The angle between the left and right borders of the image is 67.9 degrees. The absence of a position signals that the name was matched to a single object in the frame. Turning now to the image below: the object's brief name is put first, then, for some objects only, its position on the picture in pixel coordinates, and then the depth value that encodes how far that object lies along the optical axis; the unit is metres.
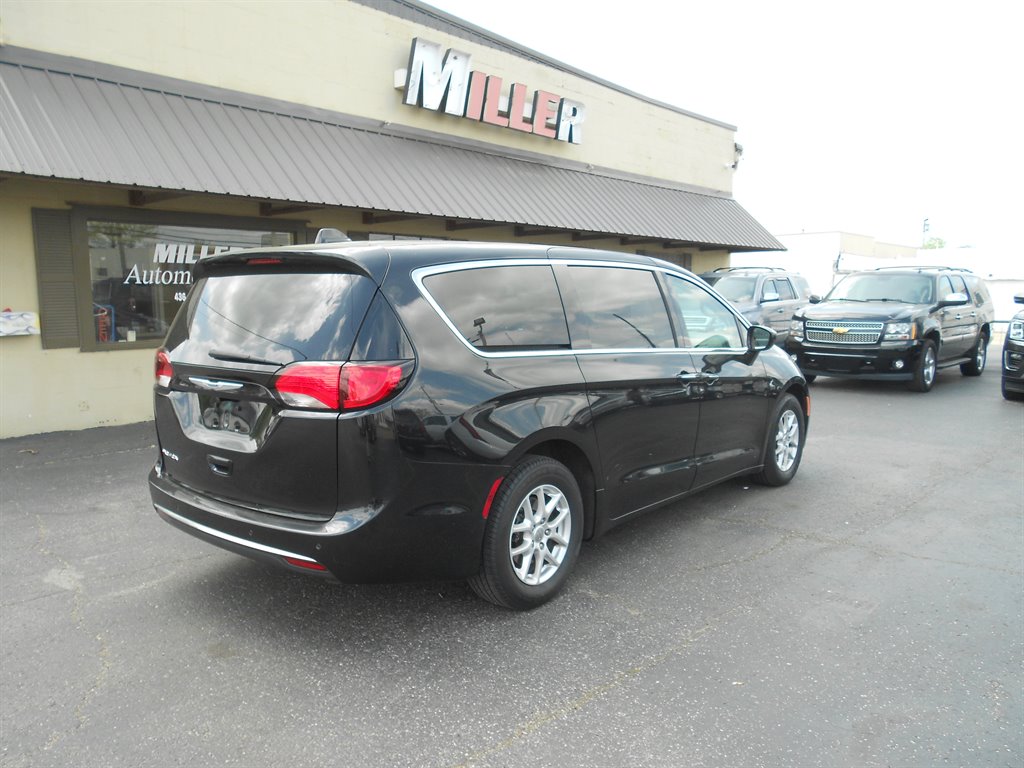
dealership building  8.02
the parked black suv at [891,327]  11.49
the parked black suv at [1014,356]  10.62
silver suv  15.09
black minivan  3.31
